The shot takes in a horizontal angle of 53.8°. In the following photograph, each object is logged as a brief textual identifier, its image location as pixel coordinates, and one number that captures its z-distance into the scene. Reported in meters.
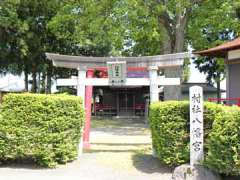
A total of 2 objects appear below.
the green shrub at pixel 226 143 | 4.46
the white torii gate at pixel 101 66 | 6.80
